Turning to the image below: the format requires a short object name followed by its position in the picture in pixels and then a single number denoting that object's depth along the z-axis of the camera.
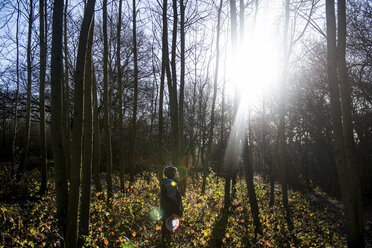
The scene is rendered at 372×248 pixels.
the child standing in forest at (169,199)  4.17
